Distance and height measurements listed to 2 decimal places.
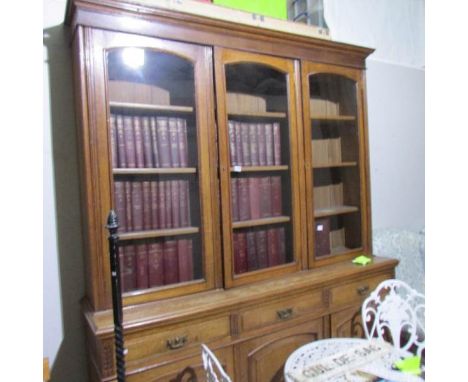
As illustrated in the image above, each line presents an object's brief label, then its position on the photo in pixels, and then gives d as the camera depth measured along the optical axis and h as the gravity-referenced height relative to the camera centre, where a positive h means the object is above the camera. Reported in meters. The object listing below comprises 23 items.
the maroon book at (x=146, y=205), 1.39 -0.08
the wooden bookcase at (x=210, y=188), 1.23 -0.02
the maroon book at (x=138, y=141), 1.37 +0.18
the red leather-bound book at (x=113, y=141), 1.29 +0.18
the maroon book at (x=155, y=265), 1.38 -0.33
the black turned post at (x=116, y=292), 0.93 -0.30
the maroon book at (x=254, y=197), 1.64 -0.08
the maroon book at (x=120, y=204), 1.31 -0.07
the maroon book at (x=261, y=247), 1.63 -0.33
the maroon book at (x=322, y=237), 1.77 -0.32
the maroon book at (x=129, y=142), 1.34 +0.18
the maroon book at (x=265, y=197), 1.67 -0.08
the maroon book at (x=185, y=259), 1.43 -0.33
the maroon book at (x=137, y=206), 1.37 -0.08
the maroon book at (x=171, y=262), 1.41 -0.33
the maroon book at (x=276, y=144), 1.68 +0.18
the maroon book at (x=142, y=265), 1.36 -0.33
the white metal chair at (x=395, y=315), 1.42 -0.62
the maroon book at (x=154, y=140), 1.40 +0.19
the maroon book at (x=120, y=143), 1.32 +0.17
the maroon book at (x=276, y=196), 1.69 -0.08
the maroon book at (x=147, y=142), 1.39 +0.18
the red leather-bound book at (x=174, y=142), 1.43 +0.18
